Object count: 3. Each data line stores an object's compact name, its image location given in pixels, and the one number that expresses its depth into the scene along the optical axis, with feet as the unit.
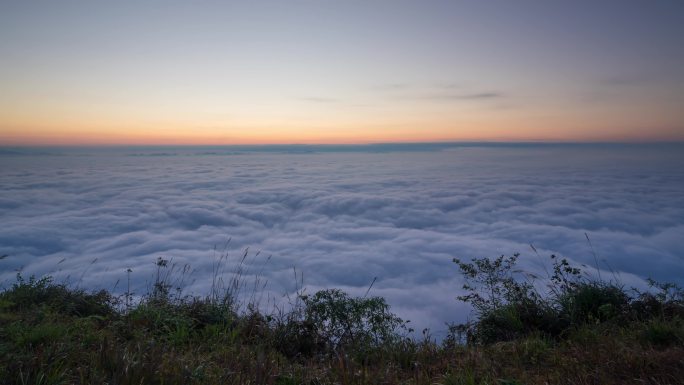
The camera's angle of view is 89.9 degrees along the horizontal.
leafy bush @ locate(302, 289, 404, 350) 20.47
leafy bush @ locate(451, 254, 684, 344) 19.17
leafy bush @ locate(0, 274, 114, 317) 21.25
